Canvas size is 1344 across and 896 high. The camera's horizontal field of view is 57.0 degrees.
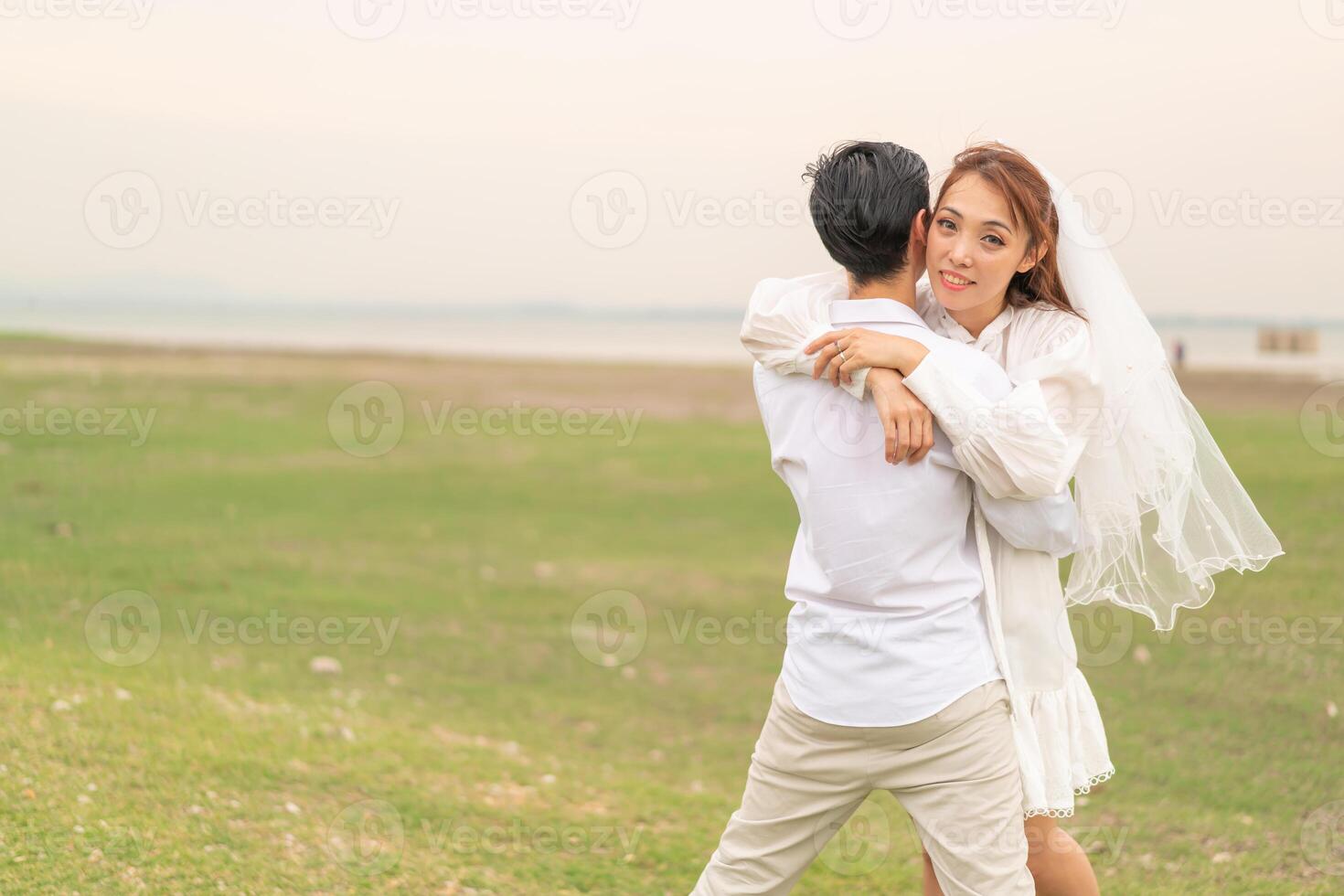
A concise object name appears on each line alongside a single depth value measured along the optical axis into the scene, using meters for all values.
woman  2.66
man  2.75
